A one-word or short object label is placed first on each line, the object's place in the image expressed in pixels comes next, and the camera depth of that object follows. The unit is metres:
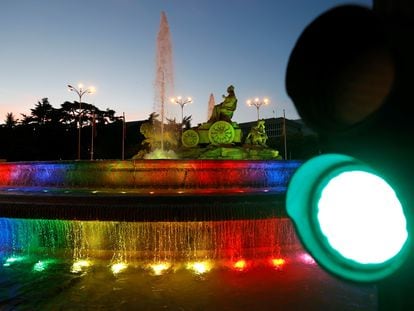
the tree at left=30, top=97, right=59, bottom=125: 56.06
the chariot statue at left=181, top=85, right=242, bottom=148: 20.05
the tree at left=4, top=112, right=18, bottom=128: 55.31
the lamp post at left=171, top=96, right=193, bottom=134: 29.31
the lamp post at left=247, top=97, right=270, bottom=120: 33.08
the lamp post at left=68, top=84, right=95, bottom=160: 28.93
